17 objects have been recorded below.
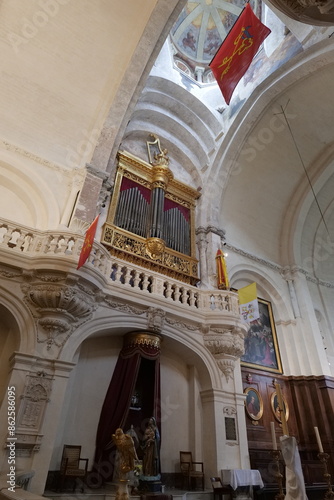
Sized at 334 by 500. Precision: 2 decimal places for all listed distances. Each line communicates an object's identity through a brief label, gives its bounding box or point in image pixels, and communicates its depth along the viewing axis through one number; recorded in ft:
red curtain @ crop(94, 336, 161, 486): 22.12
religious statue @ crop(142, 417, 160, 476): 20.63
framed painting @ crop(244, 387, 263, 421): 30.99
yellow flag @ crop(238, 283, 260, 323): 29.96
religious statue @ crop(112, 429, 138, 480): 14.61
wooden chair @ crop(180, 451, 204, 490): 24.26
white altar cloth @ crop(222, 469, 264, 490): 23.27
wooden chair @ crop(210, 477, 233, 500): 22.44
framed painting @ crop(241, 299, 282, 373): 34.65
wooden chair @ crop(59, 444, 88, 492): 19.70
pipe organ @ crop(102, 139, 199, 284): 31.37
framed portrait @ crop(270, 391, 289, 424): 32.45
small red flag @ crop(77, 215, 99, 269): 19.62
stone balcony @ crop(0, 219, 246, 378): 20.63
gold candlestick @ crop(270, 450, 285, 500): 16.64
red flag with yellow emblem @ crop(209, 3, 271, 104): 26.05
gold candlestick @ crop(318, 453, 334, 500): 18.37
